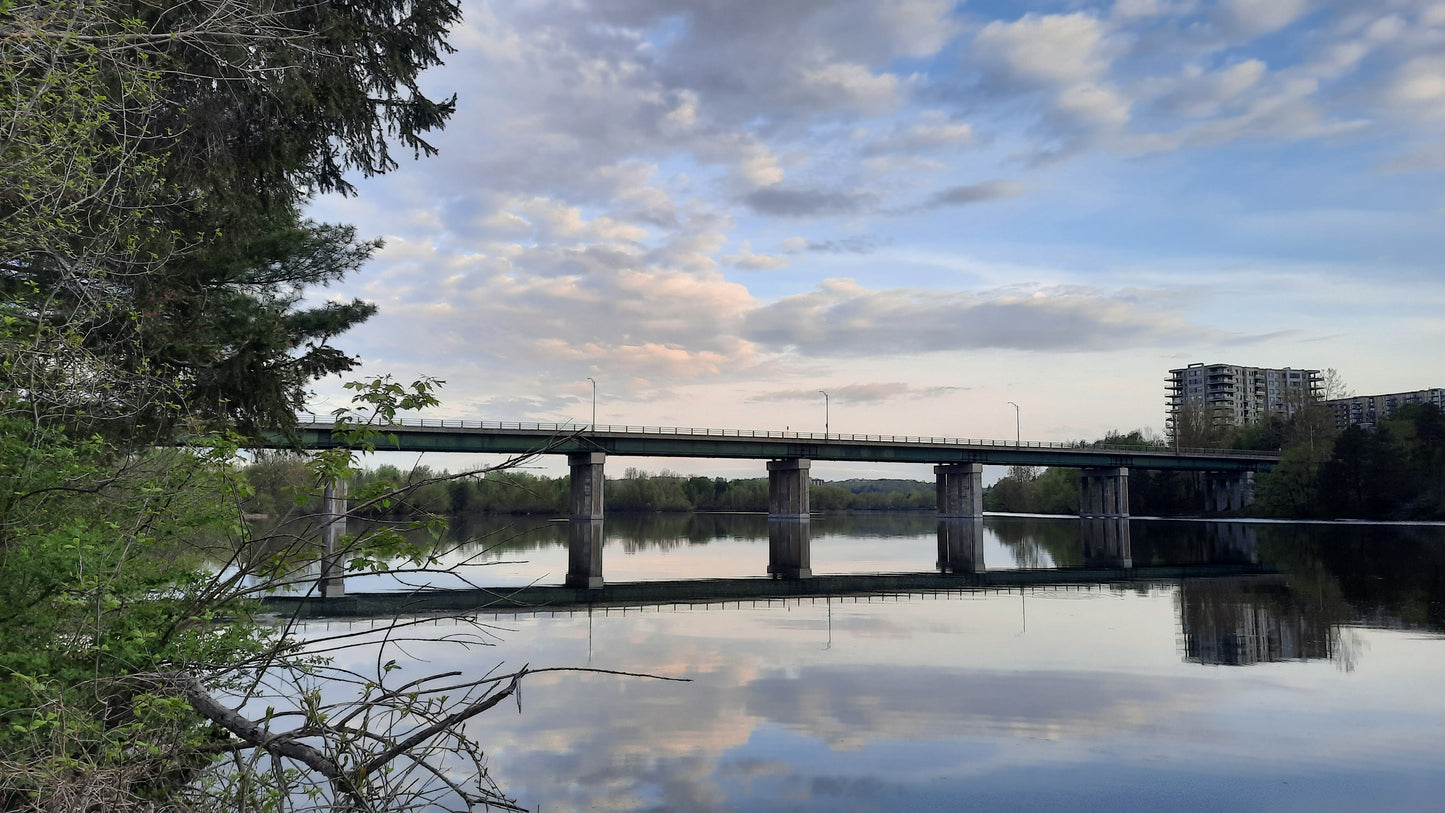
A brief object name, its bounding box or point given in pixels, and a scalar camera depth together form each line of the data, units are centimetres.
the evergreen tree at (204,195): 885
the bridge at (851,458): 8188
